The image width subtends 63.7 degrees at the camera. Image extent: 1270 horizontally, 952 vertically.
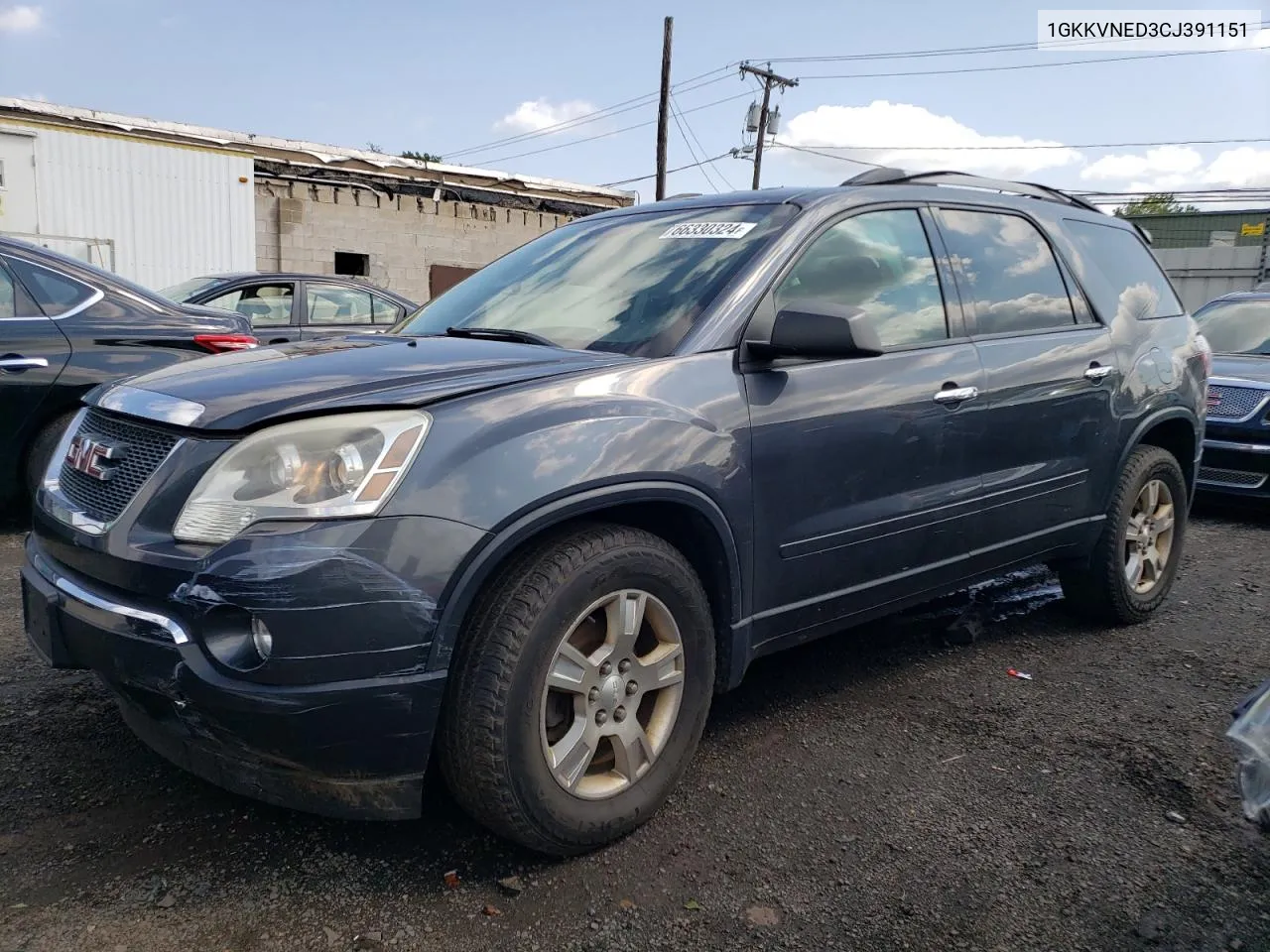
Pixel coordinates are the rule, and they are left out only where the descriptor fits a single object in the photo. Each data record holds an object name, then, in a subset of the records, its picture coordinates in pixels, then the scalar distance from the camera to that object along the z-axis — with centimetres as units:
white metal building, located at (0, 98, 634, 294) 1356
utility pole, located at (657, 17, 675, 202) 2508
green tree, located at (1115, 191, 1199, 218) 6662
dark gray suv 219
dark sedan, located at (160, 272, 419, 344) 901
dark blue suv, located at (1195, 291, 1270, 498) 719
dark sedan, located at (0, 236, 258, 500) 529
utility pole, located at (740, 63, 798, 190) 3385
